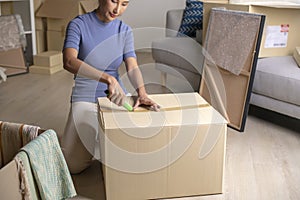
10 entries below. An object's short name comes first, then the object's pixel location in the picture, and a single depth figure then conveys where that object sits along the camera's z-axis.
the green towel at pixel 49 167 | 1.24
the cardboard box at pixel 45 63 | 3.86
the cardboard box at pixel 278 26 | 2.74
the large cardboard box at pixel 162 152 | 1.67
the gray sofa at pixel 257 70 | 2.45
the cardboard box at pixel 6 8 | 3.96
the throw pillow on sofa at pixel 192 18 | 3.19
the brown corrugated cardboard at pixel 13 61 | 3.73
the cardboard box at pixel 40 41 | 4.13
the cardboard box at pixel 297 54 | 2.63
